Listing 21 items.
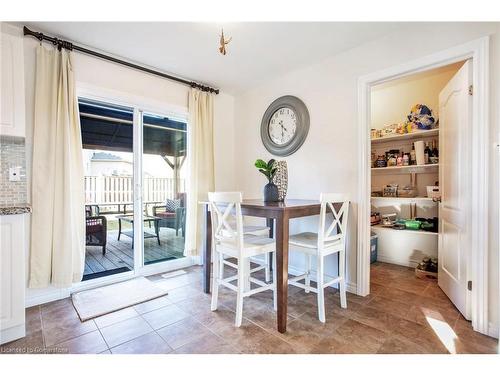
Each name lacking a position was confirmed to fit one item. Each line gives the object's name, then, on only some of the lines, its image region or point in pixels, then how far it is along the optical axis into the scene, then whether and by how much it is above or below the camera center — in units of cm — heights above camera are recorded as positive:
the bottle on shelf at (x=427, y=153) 295 +42
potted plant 230 -1
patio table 292 -49
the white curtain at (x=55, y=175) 211 +10
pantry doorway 167 +10
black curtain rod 211 +136
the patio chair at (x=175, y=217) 317 -41
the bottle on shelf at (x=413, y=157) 307 +39
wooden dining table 172 -37
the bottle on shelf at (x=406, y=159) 310 +36
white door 184 -1
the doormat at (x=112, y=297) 202 -106
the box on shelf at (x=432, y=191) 274 -5
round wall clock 280 +77
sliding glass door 271 +0
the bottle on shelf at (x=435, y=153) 286 +42
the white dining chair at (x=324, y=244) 188 -49
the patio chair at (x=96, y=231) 295 -57
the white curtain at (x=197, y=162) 314 +33
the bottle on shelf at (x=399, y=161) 314 +35
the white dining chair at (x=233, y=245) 181 -48
